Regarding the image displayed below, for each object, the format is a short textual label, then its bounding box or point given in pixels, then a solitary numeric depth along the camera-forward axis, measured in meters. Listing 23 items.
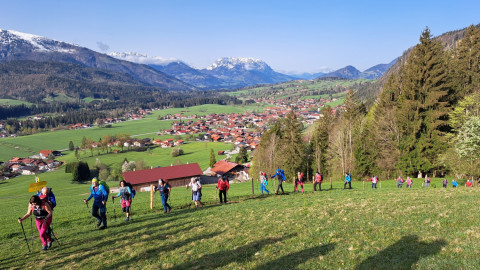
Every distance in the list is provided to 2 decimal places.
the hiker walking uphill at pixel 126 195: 17.06
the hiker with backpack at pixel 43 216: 11.85
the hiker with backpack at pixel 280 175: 23.03
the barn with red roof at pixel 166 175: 63.72
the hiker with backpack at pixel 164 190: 18.72
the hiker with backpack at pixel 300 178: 24.62
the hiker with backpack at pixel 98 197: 14.93
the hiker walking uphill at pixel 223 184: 21.07
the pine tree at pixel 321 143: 55.09
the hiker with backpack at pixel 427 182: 31.61
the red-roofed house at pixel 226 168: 84.57
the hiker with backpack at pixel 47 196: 13.19
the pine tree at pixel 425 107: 39.66
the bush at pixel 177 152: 118.75
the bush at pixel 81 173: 83.49
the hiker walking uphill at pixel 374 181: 30.93
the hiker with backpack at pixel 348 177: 29.59
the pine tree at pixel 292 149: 55.28
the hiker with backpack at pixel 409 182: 31.54
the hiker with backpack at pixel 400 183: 32.01
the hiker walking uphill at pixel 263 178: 24.06
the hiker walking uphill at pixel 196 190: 20.17
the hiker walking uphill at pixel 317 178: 26.22
